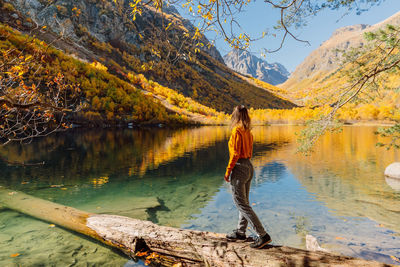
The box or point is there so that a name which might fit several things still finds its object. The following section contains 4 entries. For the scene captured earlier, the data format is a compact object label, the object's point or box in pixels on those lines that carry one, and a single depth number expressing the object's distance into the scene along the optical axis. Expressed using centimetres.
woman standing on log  410
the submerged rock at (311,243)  535
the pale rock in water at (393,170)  1392
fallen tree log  375
